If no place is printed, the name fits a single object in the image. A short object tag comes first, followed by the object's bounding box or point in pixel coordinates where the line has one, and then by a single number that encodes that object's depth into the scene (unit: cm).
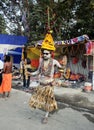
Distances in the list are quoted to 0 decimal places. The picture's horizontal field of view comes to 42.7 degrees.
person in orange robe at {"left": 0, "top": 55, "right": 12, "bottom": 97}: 426
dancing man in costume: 285
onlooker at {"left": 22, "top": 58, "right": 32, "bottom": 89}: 526
